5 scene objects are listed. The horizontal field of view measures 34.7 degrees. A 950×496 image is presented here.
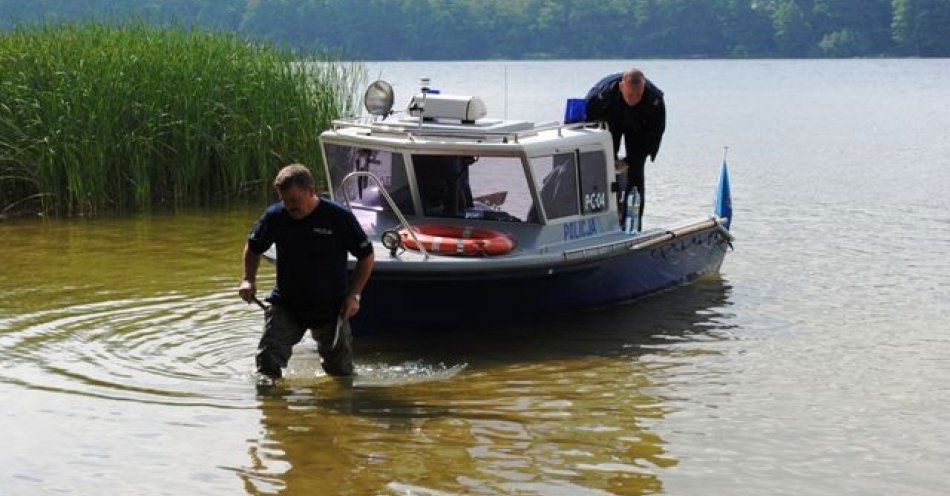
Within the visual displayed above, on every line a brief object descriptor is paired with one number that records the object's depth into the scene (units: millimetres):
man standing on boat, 13031
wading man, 9102
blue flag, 15258
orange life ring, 11188
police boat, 11117
